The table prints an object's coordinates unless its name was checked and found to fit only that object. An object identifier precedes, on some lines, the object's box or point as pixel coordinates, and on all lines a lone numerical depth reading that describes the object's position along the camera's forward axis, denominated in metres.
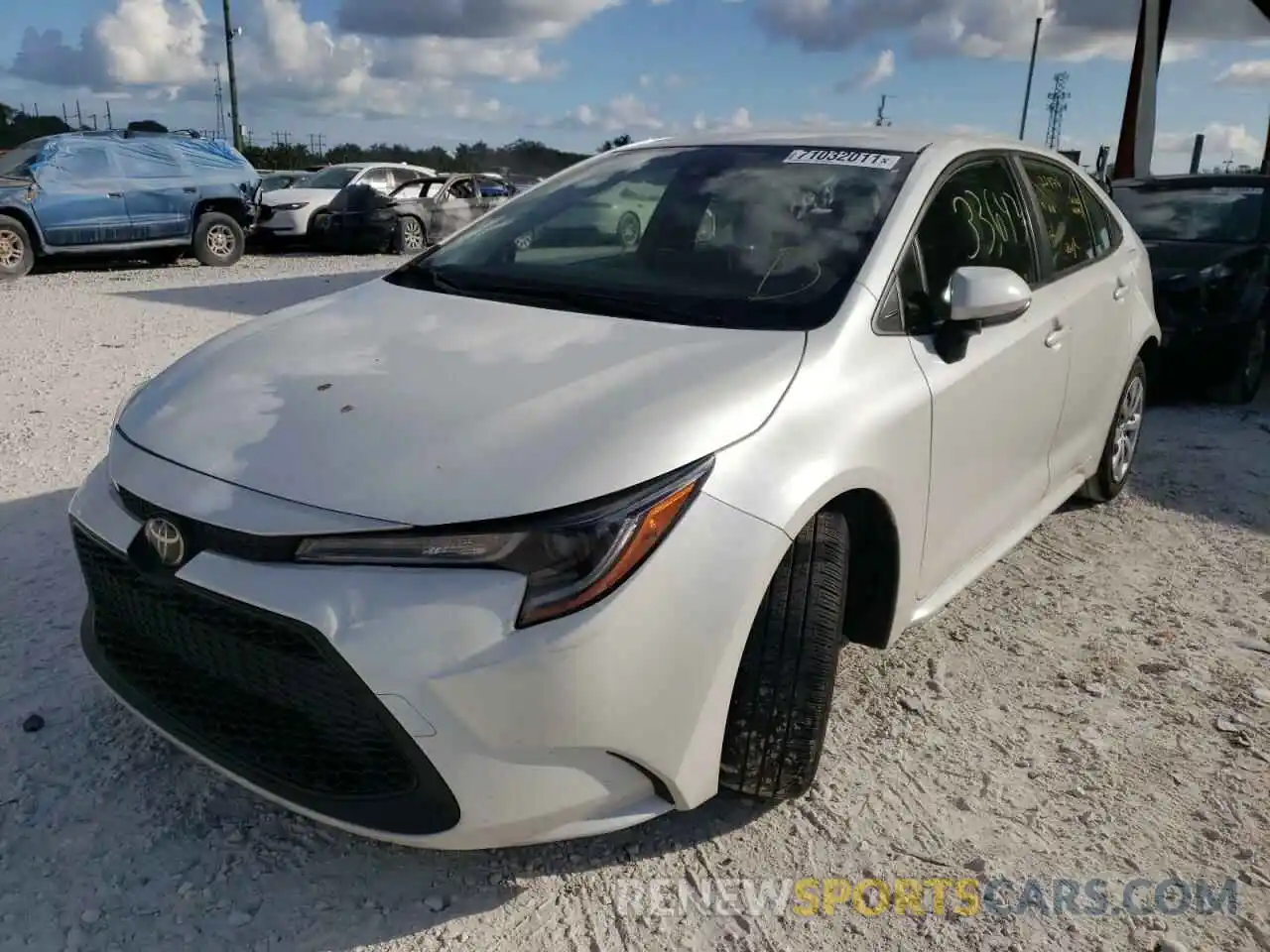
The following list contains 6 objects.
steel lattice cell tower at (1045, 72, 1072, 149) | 65.75
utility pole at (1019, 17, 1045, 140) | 46.79
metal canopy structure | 17.69
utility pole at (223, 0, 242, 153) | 27.75
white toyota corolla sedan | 1.88
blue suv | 12.19
